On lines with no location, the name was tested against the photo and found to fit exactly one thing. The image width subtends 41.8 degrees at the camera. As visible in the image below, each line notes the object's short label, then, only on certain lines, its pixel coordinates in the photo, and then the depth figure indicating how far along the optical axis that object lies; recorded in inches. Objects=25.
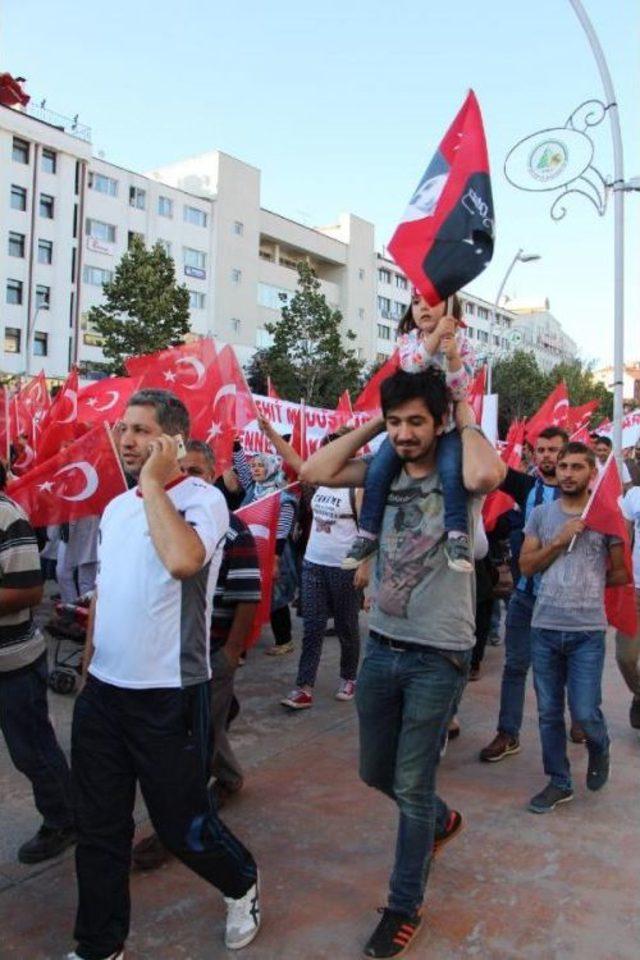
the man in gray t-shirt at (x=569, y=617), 165.3
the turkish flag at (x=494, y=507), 235.6
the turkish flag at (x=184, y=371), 267.1
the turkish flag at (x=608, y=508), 165.2
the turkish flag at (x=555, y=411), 368.2
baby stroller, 237.1
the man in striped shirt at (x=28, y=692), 133.8
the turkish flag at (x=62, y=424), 289.4
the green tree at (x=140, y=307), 1290.6
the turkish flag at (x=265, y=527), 219.3
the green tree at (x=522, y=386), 2042.3
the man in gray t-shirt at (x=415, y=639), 113.5
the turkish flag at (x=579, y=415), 443.1
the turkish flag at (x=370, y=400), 327.9
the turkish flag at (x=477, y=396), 274.0
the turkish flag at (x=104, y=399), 299.9
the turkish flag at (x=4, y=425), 352.6
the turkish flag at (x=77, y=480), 230.7
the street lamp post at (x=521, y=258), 1059.3
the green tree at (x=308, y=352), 1480.1
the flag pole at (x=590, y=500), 165.5
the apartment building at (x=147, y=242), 1775.3
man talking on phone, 106.0
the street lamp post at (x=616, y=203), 375.2
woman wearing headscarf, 290.4
